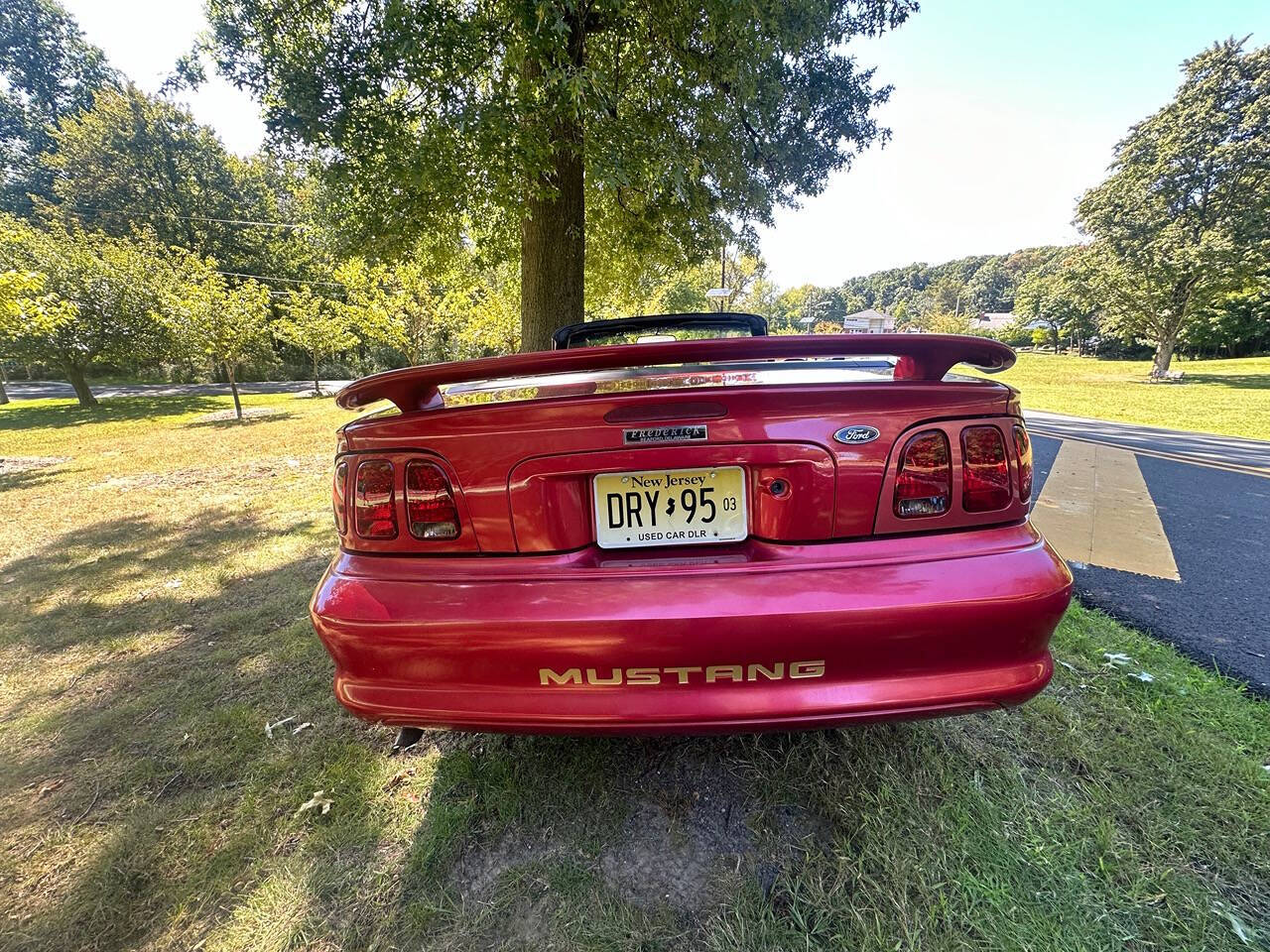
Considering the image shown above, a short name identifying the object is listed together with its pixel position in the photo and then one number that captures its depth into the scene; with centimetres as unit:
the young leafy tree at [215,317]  1181
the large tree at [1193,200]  1892
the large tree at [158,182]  2681
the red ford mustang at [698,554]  121
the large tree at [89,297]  1377
